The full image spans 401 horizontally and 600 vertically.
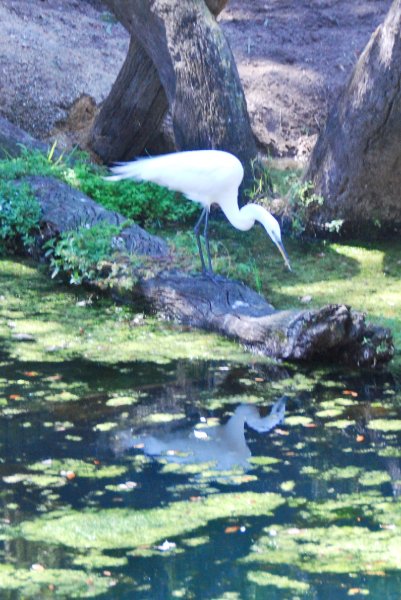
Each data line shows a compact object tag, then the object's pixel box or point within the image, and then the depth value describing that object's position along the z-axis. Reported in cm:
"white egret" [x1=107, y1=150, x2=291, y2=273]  1312
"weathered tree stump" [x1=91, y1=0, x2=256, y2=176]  1563
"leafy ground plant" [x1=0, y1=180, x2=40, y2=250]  1462
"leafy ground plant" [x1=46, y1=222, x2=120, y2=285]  1330
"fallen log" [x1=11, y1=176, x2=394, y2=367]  1034
